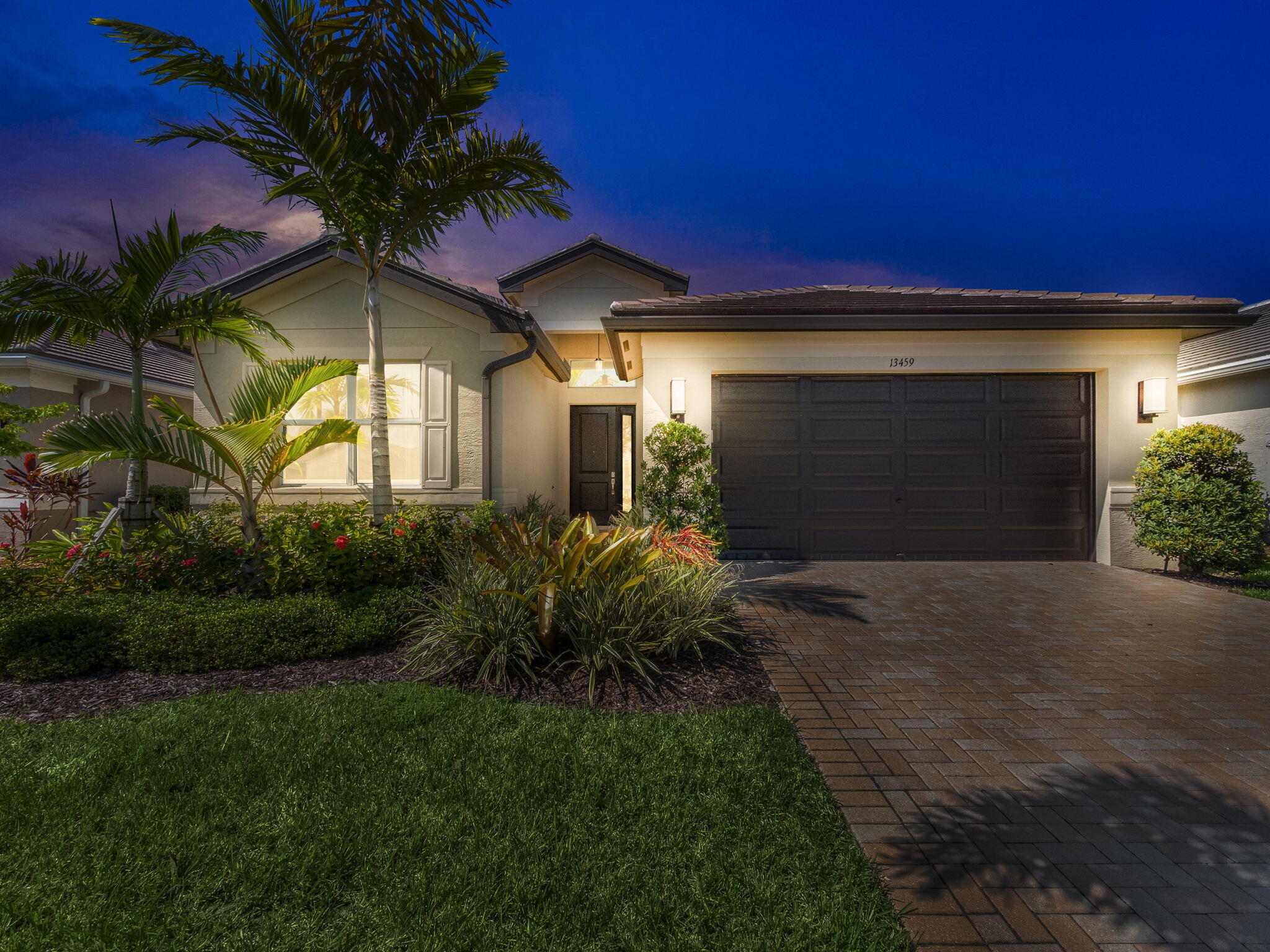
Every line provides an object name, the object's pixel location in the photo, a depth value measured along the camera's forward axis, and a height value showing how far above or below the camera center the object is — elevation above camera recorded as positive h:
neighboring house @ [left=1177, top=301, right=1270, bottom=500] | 9.40 +1.57
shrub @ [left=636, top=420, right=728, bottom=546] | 7.07 -0.14
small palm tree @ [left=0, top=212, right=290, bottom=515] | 5.84 +1.92
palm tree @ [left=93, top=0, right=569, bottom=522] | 4.86 +3.42
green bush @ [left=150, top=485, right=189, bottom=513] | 10.25 -0.52
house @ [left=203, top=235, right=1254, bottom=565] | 7.81 +0.83
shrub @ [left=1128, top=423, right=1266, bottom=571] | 6.79 -0.40
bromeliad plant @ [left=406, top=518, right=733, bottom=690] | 3.70 -0.99
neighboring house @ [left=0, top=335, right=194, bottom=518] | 9.41 +1.70
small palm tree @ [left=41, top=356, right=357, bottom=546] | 5.04 +0.32
